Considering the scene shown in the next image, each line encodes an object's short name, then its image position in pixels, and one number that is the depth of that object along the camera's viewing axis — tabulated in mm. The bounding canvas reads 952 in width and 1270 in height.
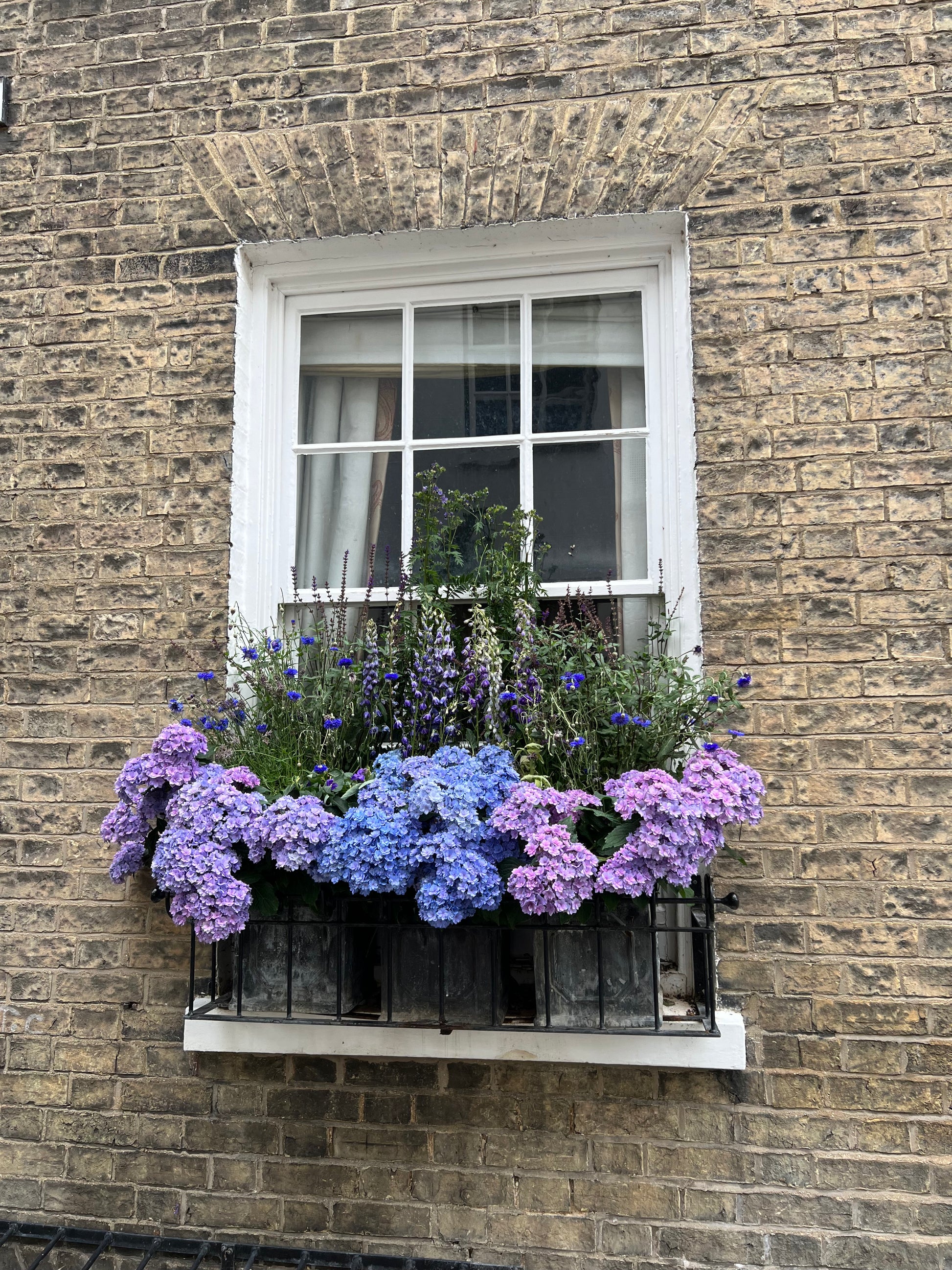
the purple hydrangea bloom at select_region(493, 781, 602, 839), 2203
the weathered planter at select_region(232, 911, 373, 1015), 2516
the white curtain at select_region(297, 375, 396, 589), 3072
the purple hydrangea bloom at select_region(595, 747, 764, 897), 2174
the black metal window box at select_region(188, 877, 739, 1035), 2359
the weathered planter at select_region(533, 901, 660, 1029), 2361
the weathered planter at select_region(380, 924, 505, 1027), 2418
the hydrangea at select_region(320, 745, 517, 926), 2184
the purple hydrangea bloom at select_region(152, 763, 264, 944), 2332
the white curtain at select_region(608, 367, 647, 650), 2883
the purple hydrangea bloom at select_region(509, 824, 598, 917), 2143
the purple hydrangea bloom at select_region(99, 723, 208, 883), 2508
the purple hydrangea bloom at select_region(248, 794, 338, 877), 2305
